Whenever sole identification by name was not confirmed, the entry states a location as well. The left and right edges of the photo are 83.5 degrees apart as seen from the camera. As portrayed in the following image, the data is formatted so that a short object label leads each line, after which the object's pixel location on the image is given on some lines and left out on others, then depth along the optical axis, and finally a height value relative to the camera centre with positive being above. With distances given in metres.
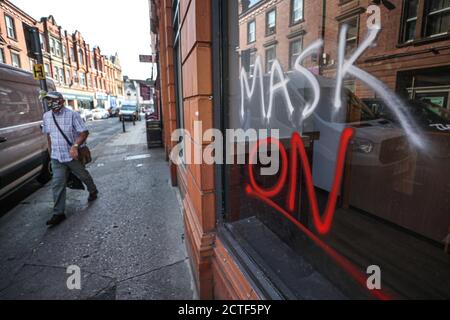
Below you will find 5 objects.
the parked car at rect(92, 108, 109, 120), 32.22 +0.12
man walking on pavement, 3.81 -0.38
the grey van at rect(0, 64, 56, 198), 4.53 -0.34
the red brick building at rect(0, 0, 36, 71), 22.14 +7.29
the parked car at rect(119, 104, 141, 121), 27.52 +0.39
